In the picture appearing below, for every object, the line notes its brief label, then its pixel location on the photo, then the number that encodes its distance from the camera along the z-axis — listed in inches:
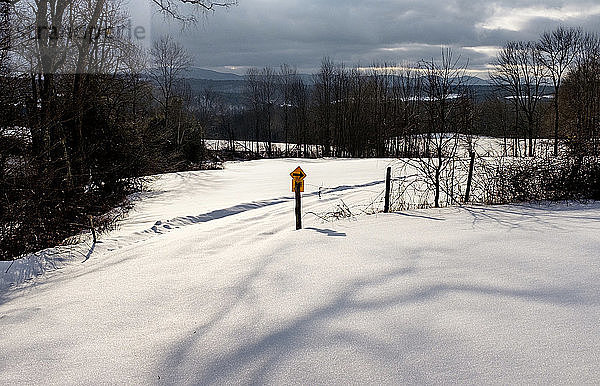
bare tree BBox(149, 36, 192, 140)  1572.3
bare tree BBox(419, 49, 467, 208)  421.7
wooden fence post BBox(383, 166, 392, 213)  406.0
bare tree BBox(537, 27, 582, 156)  1508.4
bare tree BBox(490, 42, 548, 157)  1609.3
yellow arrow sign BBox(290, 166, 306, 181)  323.6
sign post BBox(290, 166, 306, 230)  324.5
